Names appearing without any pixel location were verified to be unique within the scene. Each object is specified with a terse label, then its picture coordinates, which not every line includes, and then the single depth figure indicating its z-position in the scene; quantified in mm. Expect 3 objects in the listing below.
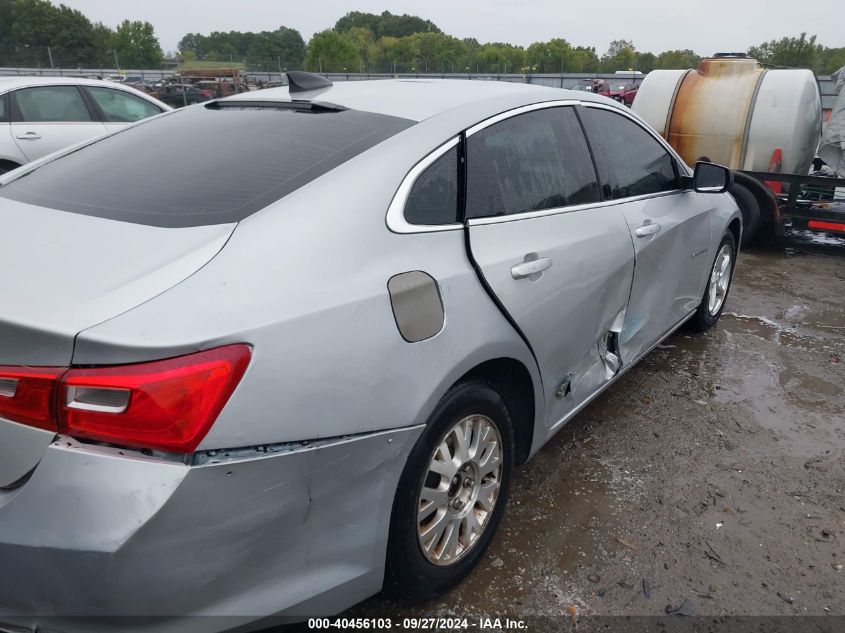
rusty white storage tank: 7285
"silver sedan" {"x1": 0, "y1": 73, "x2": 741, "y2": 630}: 1429
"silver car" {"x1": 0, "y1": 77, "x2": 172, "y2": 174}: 6551
